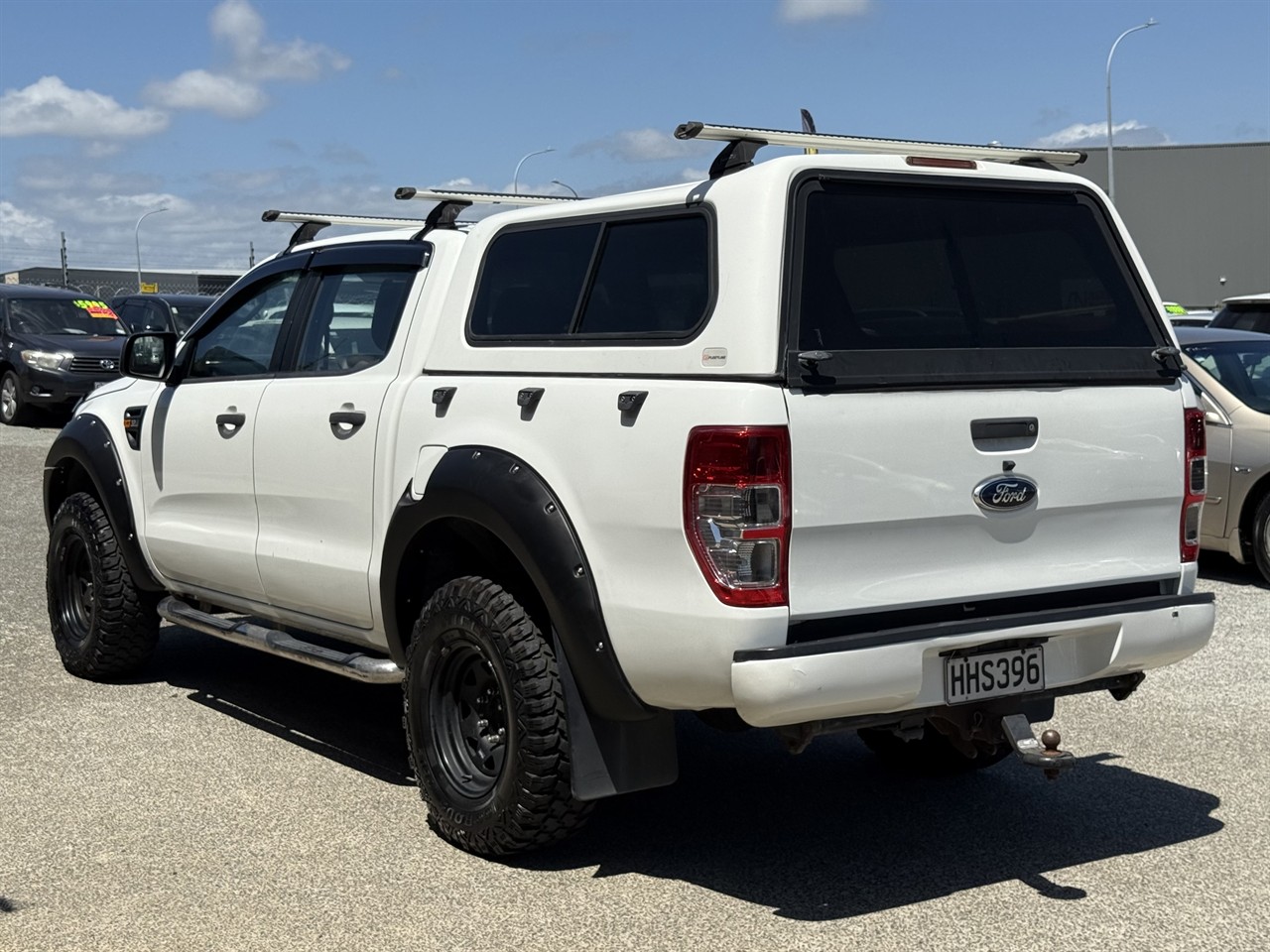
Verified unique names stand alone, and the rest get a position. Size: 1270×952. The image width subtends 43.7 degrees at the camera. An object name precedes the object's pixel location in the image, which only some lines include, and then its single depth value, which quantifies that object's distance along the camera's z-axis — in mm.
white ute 4105
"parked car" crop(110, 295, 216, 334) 24234
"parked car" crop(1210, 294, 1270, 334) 14398
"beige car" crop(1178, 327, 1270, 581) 9625
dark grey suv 19891
